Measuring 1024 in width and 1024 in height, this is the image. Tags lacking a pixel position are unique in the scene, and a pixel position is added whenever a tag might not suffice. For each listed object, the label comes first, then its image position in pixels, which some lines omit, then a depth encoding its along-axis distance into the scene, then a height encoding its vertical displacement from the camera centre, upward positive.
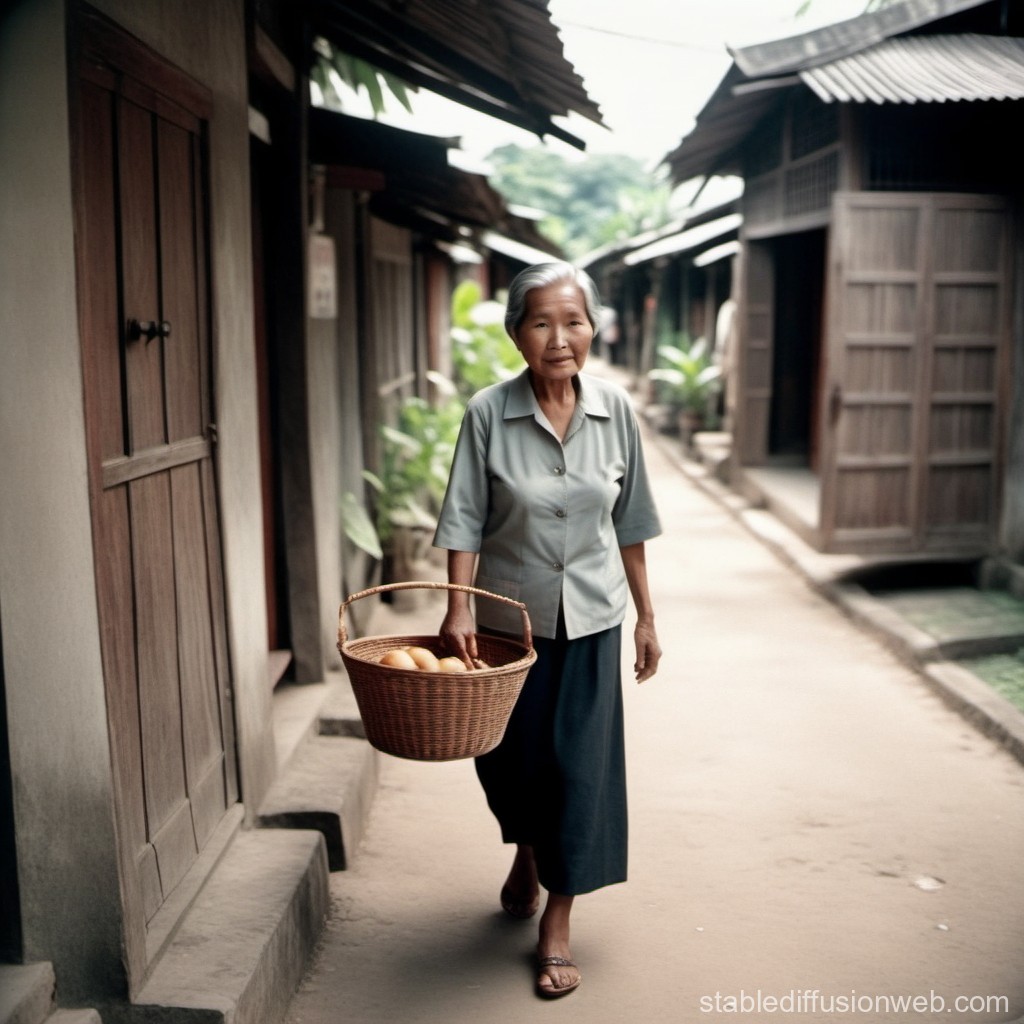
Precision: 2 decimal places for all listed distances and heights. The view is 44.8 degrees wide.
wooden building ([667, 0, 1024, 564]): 8.49 +0.24
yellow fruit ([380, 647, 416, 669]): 3.26 -0.90
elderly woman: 3.57 -0.71
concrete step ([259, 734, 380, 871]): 4.38 -1.75
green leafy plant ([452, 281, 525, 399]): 14.77 -0.36
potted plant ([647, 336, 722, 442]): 17.97 -0.99
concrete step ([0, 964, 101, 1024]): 2.72 -1.51
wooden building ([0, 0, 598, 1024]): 2.68 -0.42
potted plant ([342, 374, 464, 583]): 8.70 -1.19
